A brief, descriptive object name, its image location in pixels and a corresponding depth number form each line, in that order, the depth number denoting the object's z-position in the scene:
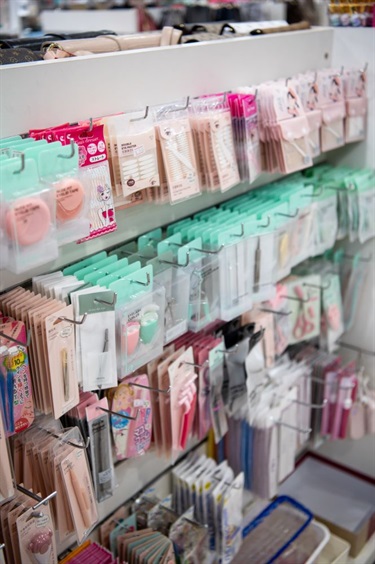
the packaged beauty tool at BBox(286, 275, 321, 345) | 2.27
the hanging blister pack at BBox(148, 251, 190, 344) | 1.67
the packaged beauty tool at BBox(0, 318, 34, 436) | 1.32
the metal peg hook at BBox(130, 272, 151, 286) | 1.57
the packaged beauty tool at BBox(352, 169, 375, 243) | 2.22
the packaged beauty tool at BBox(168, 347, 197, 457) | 1.79
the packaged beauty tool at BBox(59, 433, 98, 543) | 1.49
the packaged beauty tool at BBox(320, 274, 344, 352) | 2.37
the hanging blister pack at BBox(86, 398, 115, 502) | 1.59
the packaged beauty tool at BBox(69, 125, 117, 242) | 1.39
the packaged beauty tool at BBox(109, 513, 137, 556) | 1.94
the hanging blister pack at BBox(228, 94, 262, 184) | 1.74
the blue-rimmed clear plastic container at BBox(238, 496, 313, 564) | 2.28
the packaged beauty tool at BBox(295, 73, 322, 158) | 1.98
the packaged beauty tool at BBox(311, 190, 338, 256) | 2.17
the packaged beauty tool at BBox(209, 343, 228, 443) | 1.91
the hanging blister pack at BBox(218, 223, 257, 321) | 1.78
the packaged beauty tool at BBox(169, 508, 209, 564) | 1.92
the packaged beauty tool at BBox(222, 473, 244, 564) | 2.03
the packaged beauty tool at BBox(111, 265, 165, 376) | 1.53
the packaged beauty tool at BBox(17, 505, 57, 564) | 1.43
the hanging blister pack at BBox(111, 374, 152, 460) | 1.68
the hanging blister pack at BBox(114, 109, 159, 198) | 1.49
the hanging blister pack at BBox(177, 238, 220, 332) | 1.72
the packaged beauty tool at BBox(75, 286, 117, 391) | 1.44
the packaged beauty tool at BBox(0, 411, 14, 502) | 1.31
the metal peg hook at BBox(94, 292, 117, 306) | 1.45
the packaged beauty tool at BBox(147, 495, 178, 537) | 2.01
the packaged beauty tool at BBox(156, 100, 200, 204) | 1.58
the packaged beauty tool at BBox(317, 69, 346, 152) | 2.07
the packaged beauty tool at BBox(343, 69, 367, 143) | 2.18
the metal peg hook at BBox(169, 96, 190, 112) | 1.66
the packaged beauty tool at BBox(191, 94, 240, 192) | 1.67
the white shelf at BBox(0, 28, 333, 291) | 1.40
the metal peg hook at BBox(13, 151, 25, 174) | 1.22
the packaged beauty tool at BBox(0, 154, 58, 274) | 1.21
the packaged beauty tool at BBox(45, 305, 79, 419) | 1.37
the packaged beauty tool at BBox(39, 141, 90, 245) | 1.30
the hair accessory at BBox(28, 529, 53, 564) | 1.45
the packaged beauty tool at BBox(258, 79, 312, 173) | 1.83
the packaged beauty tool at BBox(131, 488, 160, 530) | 2.04
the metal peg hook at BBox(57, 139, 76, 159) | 1.31
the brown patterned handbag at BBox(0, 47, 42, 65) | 1.48
